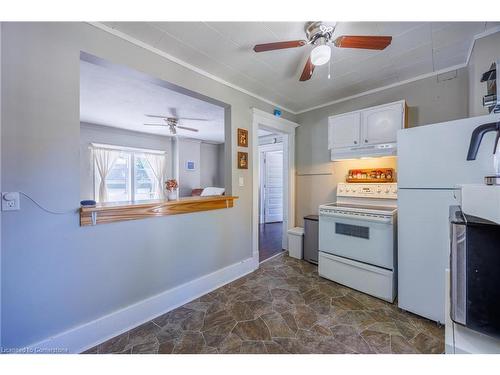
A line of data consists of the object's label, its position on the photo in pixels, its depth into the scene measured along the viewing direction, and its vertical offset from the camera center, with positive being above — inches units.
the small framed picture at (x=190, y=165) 242.6 +25.0
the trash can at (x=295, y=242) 124.7 -36.8
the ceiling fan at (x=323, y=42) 55.6 +41.7
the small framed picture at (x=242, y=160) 102.8 +13.3
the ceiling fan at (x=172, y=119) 155.5 +54.5
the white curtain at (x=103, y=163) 182.9 +20.9
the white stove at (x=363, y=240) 79.8 -24.7
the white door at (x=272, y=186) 220.1 -1.1
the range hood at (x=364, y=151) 93.3 +17.2
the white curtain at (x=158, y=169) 217.9 +18.2
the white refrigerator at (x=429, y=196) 59.7 -4.0
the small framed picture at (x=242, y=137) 102.2 +25.1
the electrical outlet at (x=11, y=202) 46.4 -3.8
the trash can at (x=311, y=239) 115.6 -32.2
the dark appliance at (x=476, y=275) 25.3 -12.1
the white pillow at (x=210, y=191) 208.7 -6.2
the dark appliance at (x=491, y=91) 45.7 +26.0
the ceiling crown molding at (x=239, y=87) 62.9 +49.9
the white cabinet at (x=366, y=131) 89.0 +26.8
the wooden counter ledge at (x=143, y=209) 58.3 -8.5
